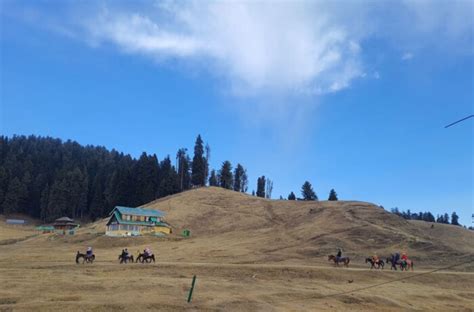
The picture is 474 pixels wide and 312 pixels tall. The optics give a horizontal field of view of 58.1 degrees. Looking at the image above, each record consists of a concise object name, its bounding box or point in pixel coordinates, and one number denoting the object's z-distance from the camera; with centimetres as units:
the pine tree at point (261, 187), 15612
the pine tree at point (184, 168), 14425
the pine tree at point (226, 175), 14516
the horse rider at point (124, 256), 4374
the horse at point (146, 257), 4412
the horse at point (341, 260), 4734
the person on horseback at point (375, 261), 4694
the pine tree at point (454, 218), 17226
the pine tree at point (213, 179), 15738
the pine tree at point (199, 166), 13762
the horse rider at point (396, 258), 4669
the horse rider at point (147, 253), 4435
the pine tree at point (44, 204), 13475
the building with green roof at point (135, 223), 7738
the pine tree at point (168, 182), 12638
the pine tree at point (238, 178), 15634
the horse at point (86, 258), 4241
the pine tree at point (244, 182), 16012
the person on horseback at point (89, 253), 4284
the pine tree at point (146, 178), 12438
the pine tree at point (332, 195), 13638
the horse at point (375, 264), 4681
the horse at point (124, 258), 4372
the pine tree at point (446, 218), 18044
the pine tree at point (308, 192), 13588
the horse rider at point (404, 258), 4622
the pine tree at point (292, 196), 15012
